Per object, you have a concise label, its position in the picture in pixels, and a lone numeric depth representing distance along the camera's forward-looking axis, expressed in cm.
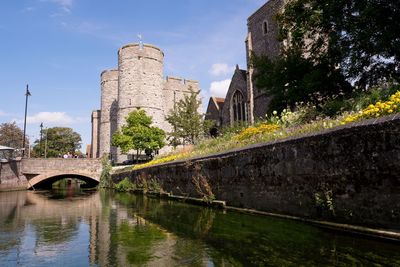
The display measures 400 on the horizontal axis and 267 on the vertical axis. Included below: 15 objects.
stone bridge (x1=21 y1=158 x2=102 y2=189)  3297
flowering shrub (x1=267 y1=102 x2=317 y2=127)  1143
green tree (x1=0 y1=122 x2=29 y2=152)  5960
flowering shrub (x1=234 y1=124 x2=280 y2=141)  1178
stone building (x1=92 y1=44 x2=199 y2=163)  4275
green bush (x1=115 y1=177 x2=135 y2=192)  2412
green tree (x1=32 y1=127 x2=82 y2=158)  7494
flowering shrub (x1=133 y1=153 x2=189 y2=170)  1820
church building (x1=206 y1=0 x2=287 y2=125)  3422
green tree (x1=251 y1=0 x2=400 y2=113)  1241
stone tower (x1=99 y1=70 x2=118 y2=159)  5003
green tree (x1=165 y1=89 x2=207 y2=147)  3572
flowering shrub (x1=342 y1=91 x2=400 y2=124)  608
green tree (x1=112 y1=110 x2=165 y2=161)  3778
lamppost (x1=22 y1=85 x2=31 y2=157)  3709
